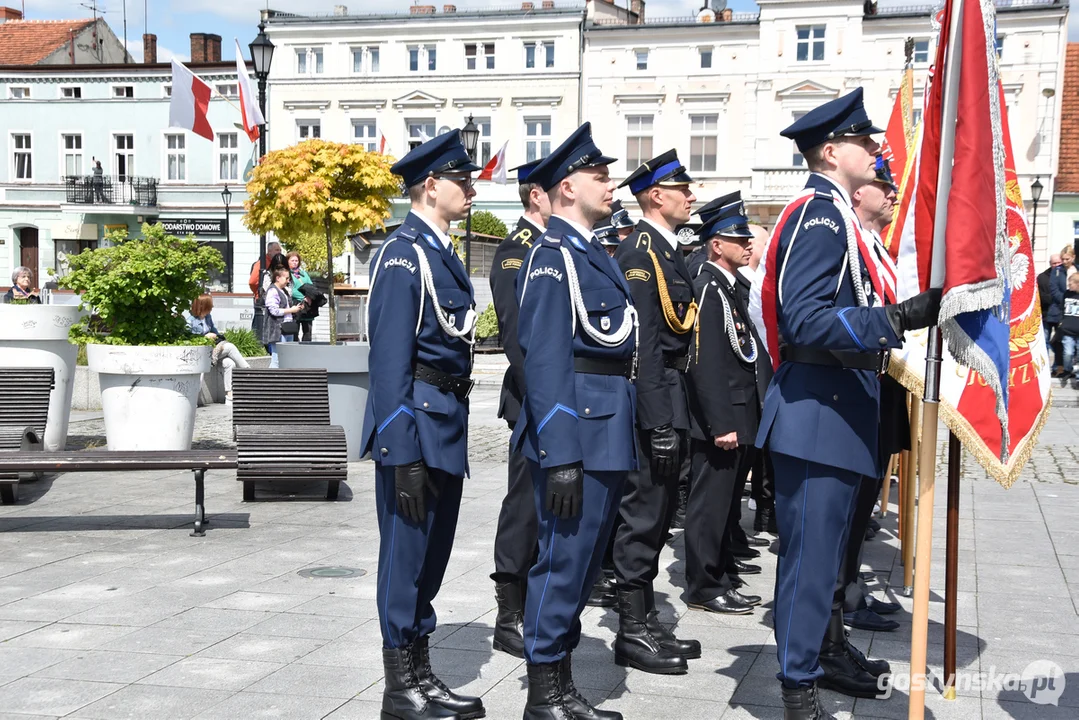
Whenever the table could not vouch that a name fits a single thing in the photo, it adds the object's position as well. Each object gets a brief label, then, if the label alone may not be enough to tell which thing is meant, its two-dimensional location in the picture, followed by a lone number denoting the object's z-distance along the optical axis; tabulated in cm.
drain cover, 661
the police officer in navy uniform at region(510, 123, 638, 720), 422
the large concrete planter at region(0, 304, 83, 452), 1033
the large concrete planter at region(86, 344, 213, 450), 970
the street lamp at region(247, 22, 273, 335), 1831
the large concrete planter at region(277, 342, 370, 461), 1043
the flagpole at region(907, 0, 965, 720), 404
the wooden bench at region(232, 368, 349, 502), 829
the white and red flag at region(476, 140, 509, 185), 3305
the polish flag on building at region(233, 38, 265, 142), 2028
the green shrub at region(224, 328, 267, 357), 1627
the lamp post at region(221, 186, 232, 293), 4422
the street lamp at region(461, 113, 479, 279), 2211
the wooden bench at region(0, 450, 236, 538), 740
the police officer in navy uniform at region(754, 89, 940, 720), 419
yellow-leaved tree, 1234
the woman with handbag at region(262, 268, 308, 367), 1570
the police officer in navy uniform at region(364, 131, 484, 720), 436
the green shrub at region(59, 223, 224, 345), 977
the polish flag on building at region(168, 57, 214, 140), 1959
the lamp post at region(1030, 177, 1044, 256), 3723
